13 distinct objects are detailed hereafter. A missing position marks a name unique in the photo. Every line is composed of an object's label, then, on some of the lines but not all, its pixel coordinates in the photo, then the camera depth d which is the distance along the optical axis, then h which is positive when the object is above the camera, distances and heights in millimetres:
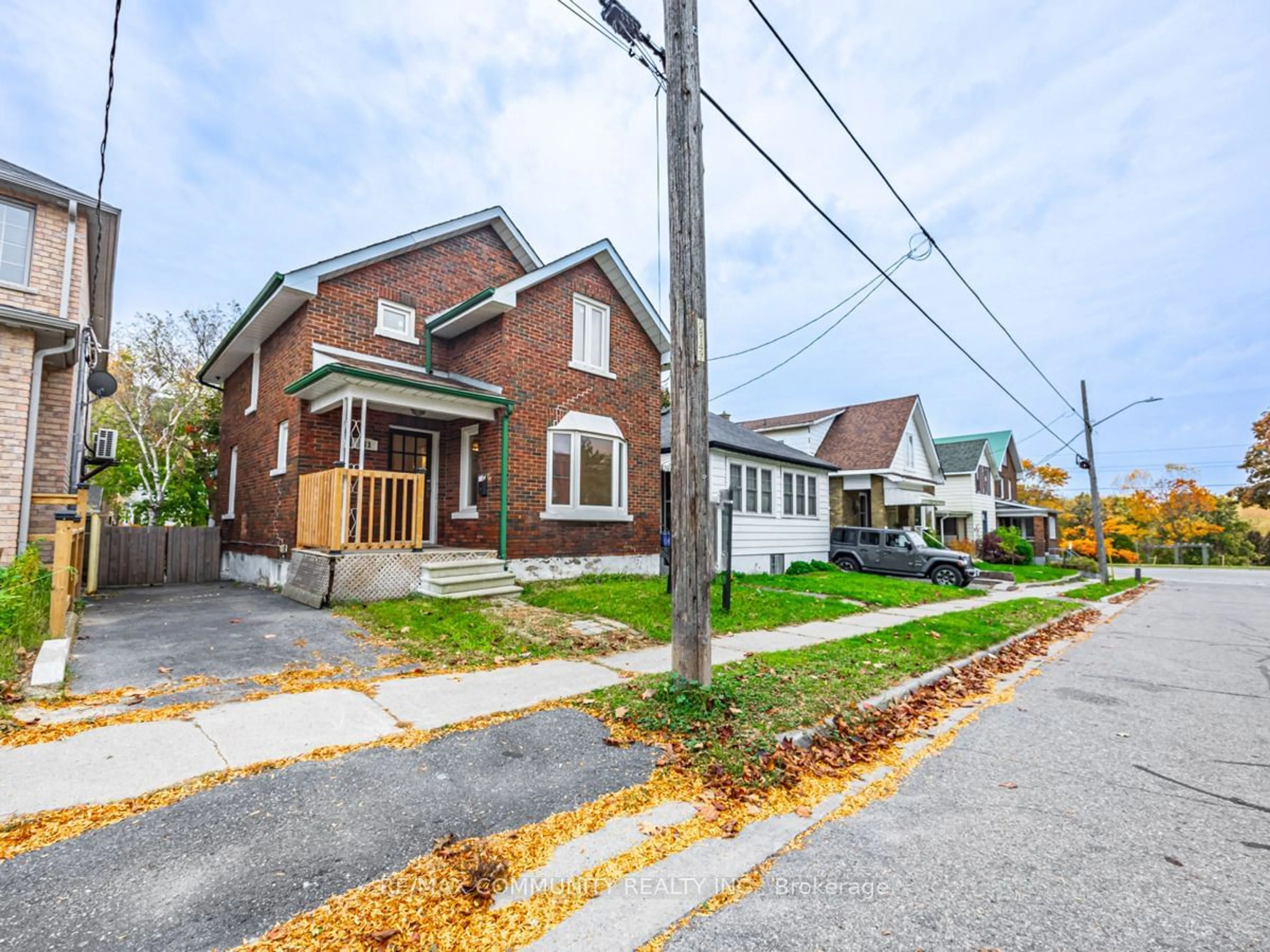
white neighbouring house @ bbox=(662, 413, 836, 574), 16828 +980
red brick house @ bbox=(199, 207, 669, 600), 9672 +2101
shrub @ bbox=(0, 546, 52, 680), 5332 -901
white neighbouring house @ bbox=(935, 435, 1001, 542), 29641 +1788
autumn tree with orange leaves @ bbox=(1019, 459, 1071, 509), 45906 +3416
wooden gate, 12477 -697
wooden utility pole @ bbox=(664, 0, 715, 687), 4426 +1312
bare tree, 19359 +4619
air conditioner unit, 11820 +1654
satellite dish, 12062 +2954
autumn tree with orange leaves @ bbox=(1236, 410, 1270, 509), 39906 +4115
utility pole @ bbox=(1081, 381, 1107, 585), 20078 +973
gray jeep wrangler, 17391 -986
